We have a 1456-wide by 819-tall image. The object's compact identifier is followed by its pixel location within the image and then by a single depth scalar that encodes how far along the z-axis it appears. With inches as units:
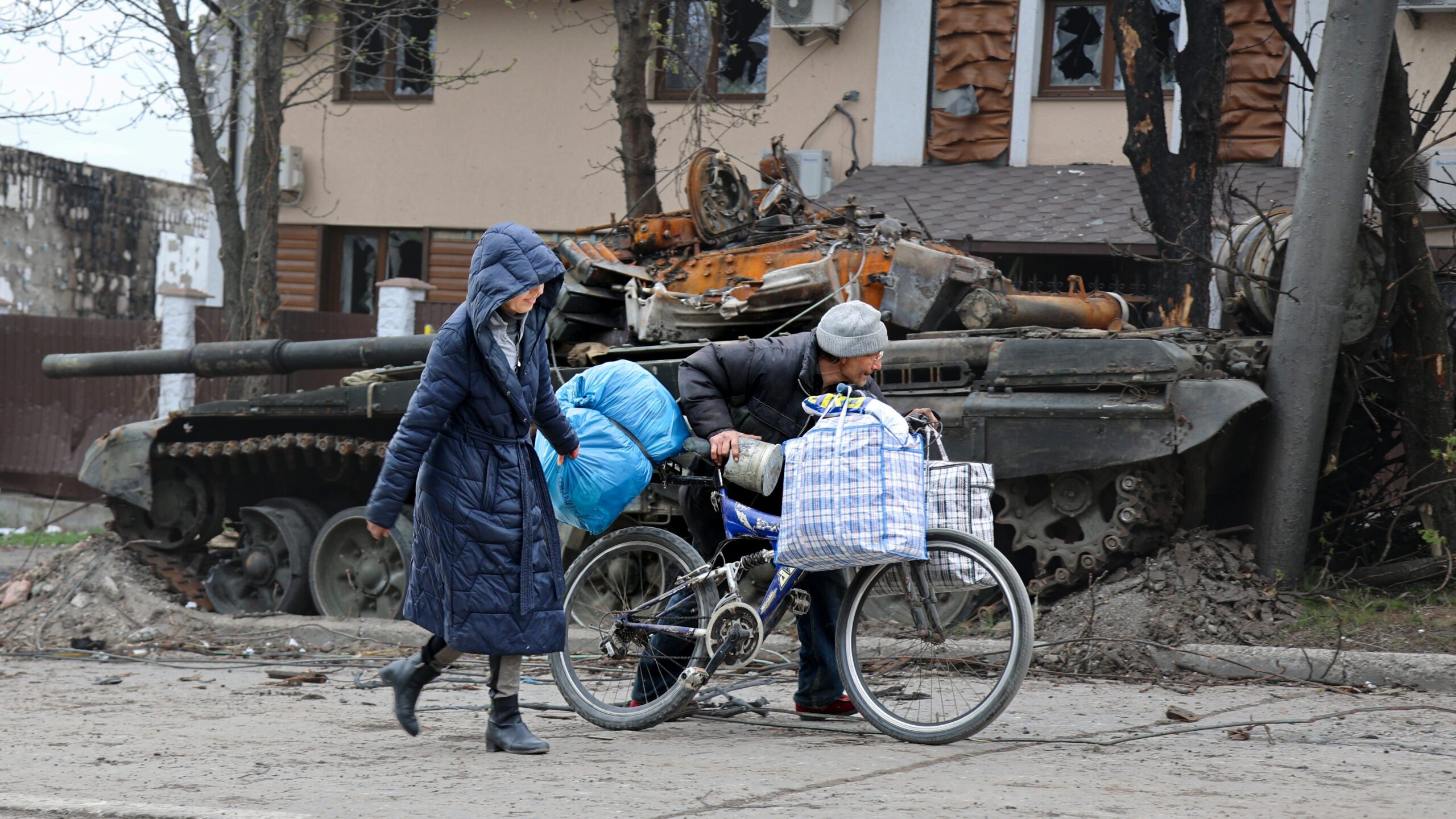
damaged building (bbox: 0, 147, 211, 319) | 920.3
